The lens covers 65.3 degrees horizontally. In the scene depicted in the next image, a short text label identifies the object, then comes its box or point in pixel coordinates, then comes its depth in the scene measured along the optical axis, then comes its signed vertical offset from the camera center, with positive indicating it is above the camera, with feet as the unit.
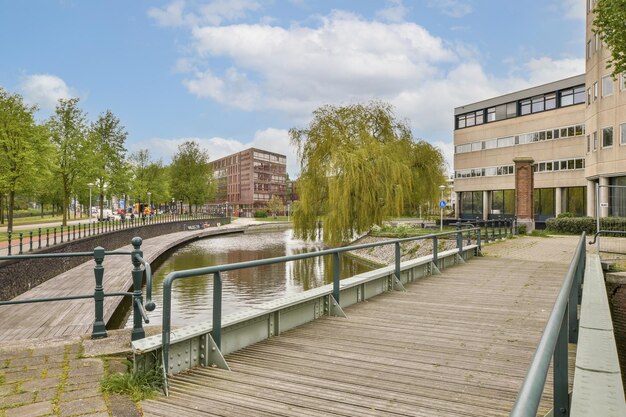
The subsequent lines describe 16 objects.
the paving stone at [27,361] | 16.71 -5.27
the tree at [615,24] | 49.29 +19.90
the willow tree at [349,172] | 98.68 +8.34
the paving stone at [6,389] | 14.19 -5.32
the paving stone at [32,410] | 12.78 -5.33
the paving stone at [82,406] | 12.87 -5.31
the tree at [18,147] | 92.99 +12.59
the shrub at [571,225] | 96.32 -2.35
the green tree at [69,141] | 132.05 +18.73
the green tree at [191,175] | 253.44 +19.07
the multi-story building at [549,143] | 107.14 +21.63
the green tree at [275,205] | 337.93 +4.14
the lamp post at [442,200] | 125.59 +3.25
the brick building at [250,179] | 376.27 +25.93
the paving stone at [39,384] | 14.55 -5.30
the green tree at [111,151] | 161.79 +19.92
